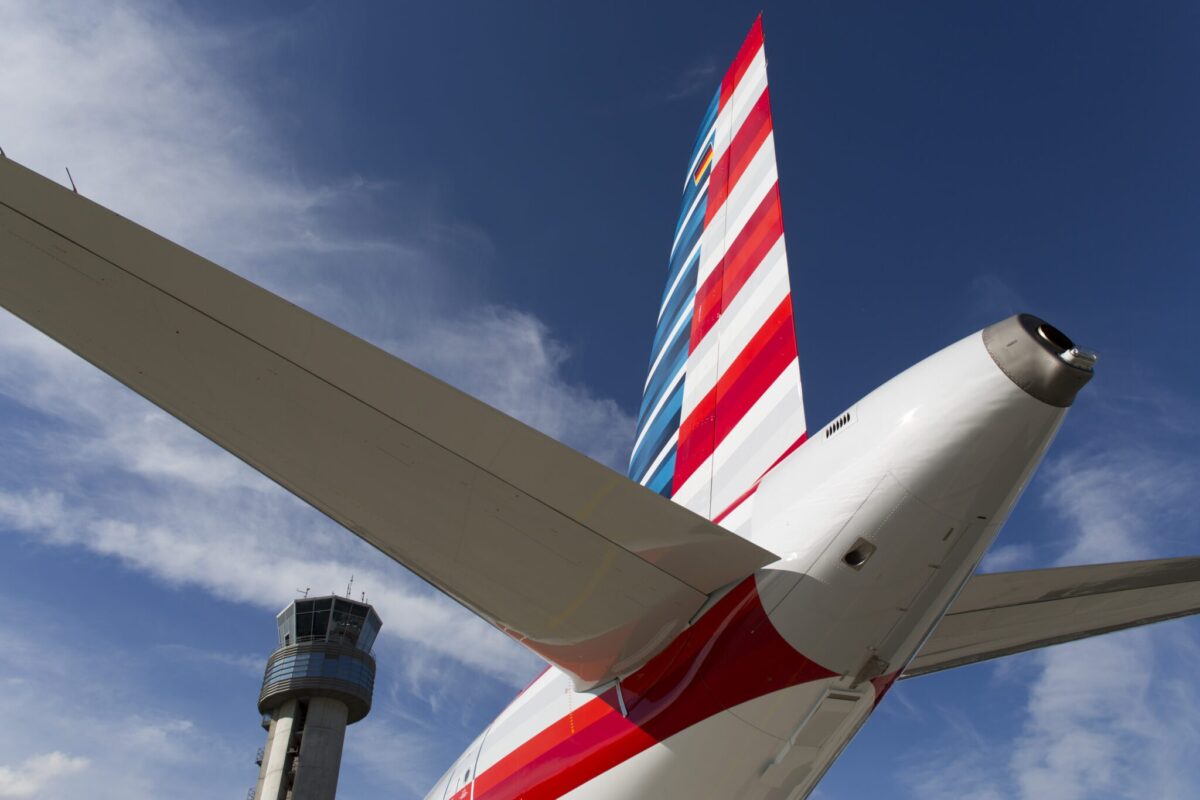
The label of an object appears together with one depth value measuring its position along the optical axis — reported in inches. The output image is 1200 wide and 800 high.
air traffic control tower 2057.1
